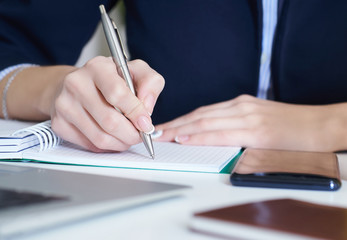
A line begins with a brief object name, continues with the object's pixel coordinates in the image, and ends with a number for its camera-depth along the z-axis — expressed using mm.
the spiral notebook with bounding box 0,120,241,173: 507
